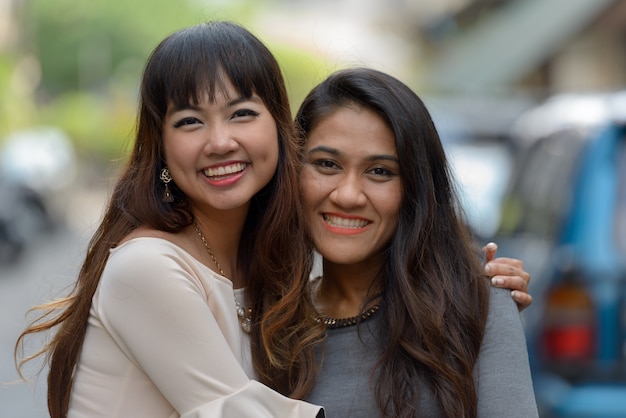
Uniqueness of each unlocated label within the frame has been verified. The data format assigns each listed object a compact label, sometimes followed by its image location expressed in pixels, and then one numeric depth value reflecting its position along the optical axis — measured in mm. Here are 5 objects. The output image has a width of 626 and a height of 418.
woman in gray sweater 3213
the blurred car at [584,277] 4801
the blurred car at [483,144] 10484
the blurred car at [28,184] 17188
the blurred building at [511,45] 21594
